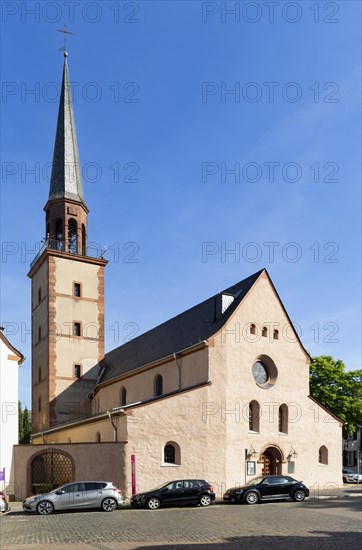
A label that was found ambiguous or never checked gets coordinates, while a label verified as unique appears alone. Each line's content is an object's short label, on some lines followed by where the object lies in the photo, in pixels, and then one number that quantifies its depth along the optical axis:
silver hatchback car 24.16
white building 31.90
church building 31.47
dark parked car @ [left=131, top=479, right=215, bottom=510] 25.92
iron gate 31.95
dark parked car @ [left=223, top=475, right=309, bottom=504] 27.59
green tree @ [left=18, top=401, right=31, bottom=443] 76.31
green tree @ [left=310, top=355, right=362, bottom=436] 49.19
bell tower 45.94
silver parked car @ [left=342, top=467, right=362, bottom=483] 43.53
